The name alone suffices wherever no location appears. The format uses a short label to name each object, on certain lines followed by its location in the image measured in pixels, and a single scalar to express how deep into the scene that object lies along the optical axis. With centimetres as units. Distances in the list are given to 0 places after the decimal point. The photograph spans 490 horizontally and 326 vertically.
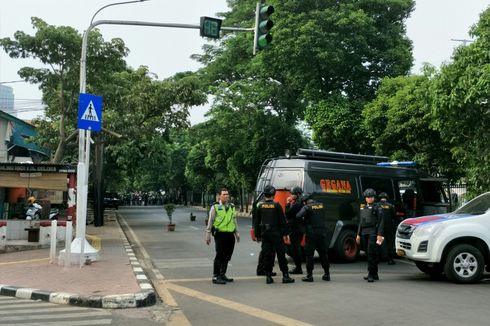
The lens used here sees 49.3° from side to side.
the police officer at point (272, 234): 998
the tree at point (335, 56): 2620
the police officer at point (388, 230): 1089
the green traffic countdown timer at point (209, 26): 1157
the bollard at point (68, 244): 1180
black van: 1308
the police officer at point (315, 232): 1038
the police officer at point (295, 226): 1124
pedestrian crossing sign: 1164
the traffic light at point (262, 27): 1129
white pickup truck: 1000
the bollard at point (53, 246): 1273
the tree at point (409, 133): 1978
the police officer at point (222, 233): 997
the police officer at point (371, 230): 1025
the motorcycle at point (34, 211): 1792
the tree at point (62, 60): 1886
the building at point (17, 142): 2805
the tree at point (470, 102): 1300
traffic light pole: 1172
